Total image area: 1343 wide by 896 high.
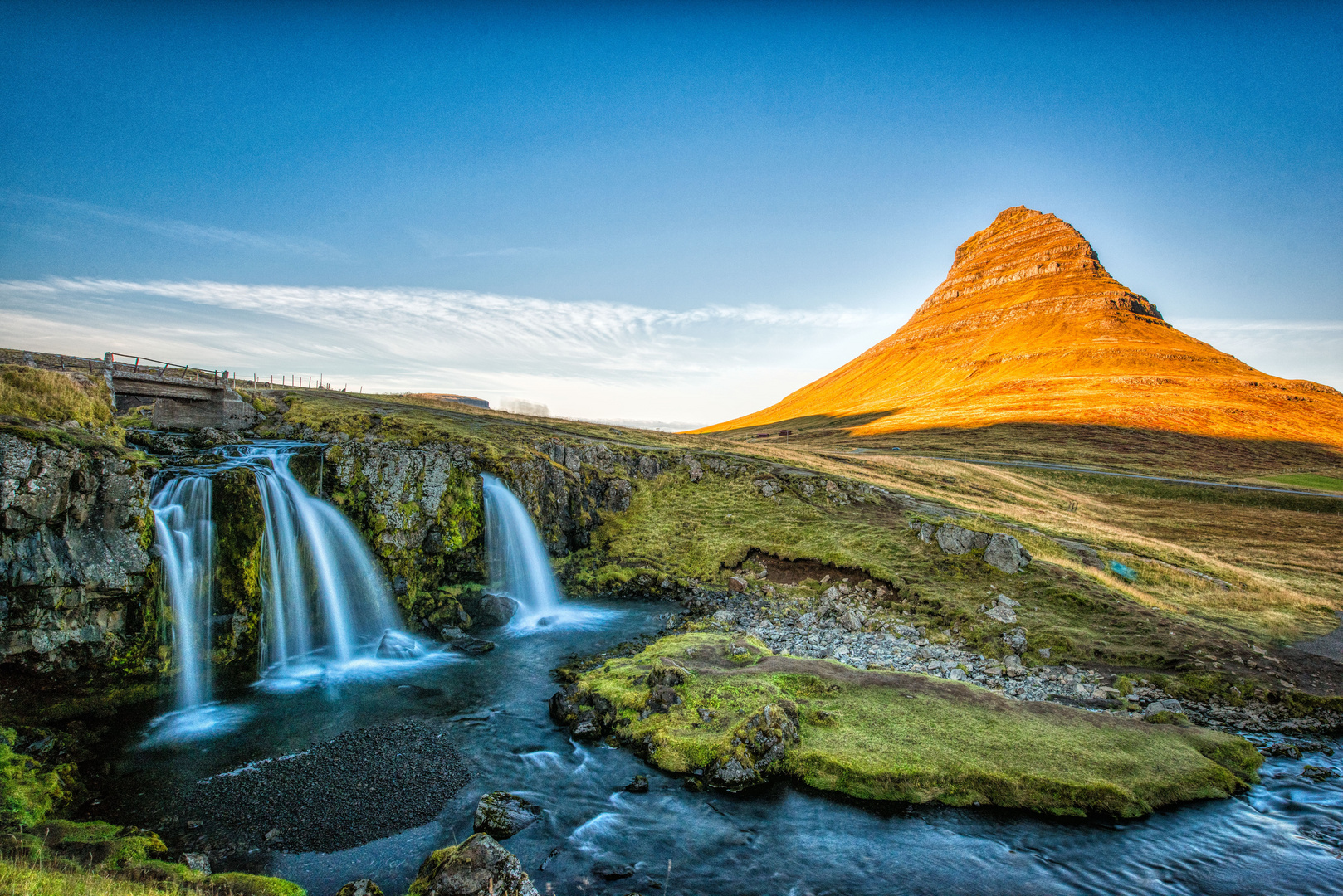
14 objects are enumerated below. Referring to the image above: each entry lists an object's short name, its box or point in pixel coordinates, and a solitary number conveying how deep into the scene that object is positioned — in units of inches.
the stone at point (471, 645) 900.6
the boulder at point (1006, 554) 1058.1
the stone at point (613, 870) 434.3
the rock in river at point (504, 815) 475.2
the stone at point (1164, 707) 673.6
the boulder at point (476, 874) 363.3
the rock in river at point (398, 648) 871.7
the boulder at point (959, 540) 1129.4
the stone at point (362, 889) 380.6
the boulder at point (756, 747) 553.6
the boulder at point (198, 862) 406.6
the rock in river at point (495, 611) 1041.5
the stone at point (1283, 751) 608.1
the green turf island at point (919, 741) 534.6
